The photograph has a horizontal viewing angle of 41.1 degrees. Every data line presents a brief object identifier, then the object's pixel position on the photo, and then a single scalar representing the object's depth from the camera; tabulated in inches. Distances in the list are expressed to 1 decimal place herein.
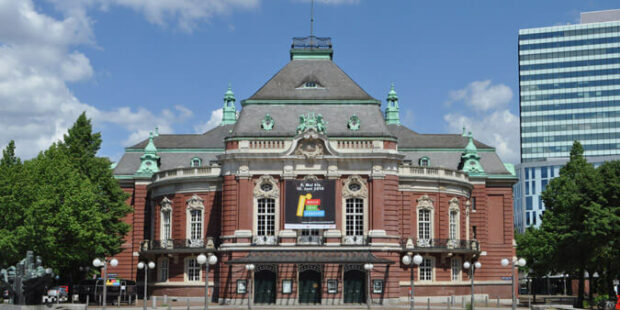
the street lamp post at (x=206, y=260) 2065.3
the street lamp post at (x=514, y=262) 1973.4
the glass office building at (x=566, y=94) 6269.7
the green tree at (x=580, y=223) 2297.0
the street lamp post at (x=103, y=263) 2034.9
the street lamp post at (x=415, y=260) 2110.0
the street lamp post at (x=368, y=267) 2319.4
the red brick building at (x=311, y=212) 2539.4
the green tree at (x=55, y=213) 2405.1
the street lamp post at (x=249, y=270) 2321.6
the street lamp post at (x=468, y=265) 2217.8
